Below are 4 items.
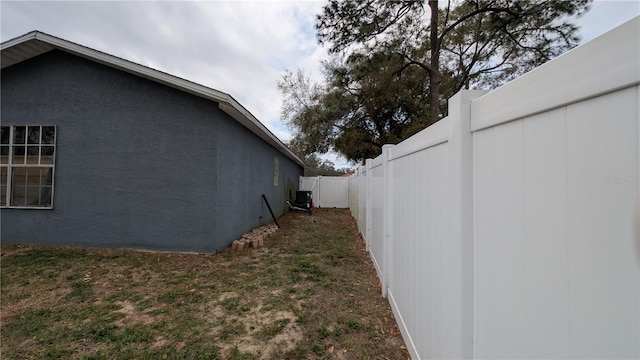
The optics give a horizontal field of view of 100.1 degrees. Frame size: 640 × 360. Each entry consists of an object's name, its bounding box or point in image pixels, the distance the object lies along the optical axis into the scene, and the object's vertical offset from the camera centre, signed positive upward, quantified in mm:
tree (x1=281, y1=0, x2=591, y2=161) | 8070 +4927
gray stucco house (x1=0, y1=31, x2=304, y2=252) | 5402 +701
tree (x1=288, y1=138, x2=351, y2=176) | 17150 +2971
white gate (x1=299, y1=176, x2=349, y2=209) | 15961 -58
